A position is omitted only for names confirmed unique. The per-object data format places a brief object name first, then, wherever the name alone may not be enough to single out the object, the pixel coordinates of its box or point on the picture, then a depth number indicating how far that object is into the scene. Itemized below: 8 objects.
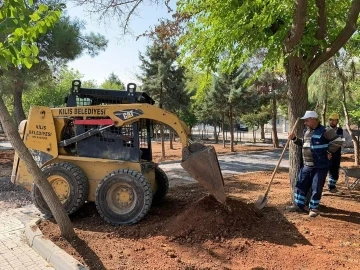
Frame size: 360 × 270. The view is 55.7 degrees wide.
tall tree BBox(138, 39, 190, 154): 19.14
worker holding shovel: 5.38
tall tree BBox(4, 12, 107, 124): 11.80
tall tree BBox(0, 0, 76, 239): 3.63
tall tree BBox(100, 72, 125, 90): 53.64
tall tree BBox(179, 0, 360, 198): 5.20
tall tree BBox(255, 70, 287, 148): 22.09
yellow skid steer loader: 5.38
